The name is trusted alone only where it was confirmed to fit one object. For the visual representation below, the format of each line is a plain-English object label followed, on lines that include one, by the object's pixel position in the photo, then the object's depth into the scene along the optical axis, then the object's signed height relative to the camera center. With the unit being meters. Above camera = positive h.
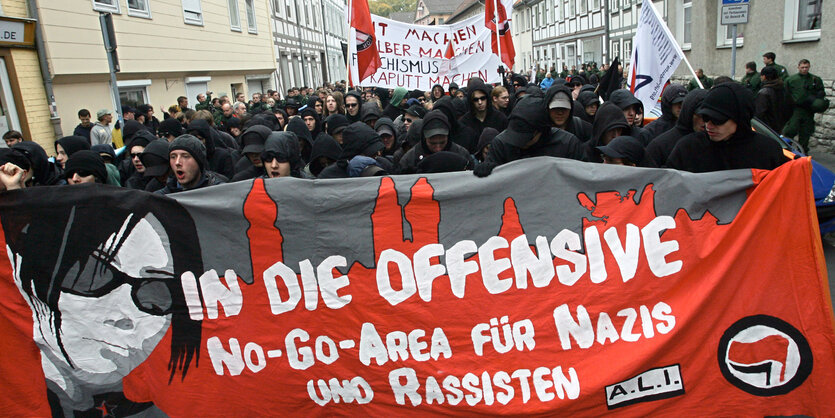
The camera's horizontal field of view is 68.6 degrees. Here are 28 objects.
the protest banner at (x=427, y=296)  2.82 -0.99
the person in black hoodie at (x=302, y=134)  6.07 -0.35
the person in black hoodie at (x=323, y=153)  4.71 -0.43
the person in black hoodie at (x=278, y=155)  3.93 -0.35
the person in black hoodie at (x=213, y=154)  5.71 -0.45
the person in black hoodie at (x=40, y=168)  4.55 -0.35
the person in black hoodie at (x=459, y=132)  5.78 -0.45
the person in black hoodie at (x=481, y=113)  6.36 -0.31
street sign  8.29 +0.64
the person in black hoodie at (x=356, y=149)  4.41 -0.41
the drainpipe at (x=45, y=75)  10.91 +0.81
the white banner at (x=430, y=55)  8.98 +0.48
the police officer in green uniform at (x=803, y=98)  9.95 -0.67
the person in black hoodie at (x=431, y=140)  4.37 -0.37
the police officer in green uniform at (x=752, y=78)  11.30 -0.33
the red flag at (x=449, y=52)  9.21 +0.51
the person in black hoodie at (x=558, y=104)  4.54 -0.20
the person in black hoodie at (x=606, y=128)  4.52 -0.40
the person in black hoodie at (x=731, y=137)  3.31 -0.41
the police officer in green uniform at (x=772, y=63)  10.40 -0.07
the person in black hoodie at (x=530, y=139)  3.93 -0.39
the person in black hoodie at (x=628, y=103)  5.56 -0.29
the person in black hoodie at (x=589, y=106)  6.64 -0.34
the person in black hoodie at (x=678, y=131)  4.43 -0.47
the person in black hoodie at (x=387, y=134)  6.04 -0.41
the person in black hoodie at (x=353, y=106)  8.02 -0.15
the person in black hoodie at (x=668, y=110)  5.53 -0.39
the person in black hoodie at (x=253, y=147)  4.55 -0.33
